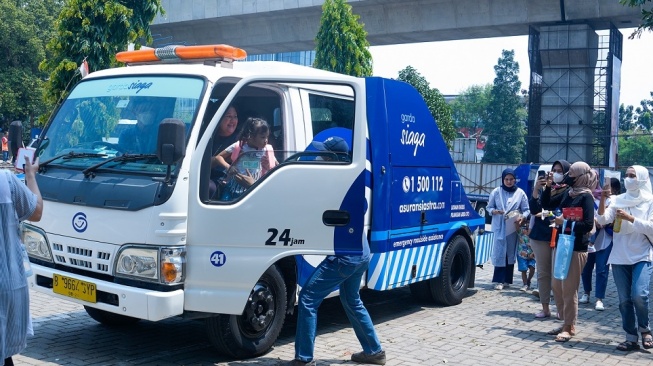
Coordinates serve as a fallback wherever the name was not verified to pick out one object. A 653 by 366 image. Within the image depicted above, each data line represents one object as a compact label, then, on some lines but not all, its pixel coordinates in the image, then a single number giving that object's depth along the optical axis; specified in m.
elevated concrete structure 25.55
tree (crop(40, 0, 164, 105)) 15.81
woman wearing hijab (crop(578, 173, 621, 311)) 9.58
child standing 10.69
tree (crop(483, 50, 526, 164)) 65.31
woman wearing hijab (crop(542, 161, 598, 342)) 7.71
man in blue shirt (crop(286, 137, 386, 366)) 6.12
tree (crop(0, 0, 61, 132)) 37.44
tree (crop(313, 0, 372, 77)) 20.34
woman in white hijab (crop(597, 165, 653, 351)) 7.36
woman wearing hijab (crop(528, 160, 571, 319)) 8.57
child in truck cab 6.12
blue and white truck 5.81
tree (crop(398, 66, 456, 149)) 30.73
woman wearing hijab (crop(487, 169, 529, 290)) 10.84
